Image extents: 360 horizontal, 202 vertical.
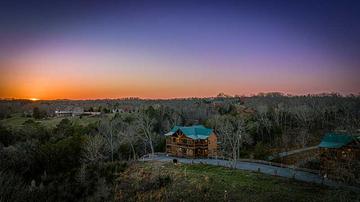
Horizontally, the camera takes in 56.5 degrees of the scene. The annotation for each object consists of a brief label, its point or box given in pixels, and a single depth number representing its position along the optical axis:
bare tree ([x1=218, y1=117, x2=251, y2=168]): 61.62
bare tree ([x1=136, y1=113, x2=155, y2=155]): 66.54
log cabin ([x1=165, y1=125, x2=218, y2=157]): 60.97
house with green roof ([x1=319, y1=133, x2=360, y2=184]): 43.44
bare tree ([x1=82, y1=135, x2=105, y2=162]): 56.04
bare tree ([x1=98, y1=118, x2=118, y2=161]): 63.79
